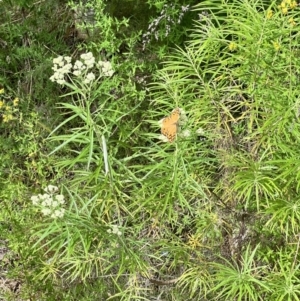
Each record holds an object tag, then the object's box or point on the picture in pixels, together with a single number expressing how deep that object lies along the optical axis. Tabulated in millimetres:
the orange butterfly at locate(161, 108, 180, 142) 2139
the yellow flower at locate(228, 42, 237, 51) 2340
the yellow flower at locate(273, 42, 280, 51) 2224
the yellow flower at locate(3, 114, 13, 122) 2875
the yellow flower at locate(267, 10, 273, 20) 2244
